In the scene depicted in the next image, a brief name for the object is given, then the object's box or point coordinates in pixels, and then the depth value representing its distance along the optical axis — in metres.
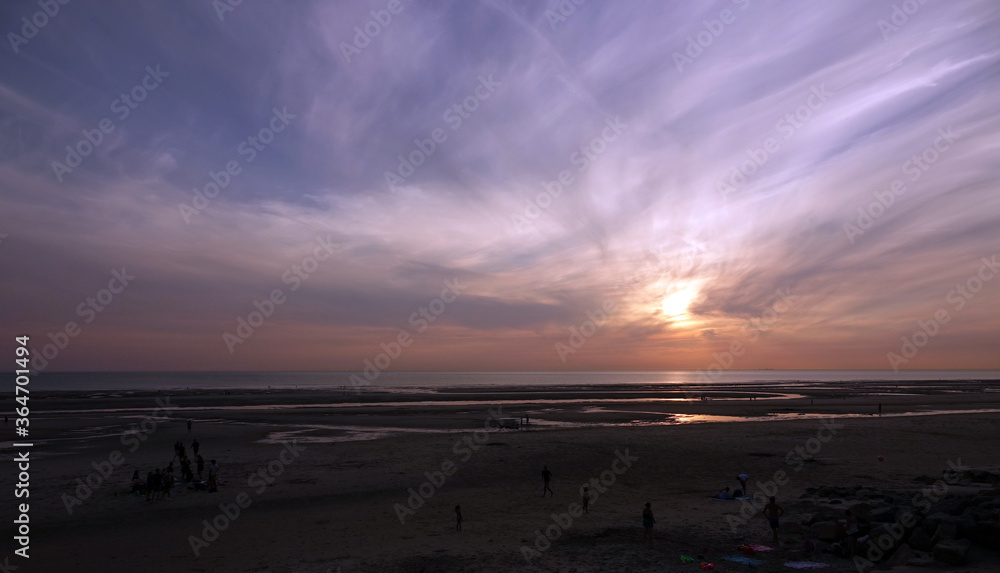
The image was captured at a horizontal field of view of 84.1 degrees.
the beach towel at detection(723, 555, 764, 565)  17.35
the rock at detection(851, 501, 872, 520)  19.39
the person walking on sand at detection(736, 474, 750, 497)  25.69
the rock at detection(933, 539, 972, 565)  15.34
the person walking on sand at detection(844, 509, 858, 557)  17.36
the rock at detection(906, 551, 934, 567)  15.93
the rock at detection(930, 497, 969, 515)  18.16
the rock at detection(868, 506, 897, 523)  19.06
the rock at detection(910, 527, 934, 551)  16.73
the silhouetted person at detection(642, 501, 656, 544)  19.36
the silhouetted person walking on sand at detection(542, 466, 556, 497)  26.59
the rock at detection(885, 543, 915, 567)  16.25
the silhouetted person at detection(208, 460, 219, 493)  27.98
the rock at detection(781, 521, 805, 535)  20.04
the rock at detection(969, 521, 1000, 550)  15.82
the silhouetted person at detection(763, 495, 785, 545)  19.03
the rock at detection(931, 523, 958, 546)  16.44
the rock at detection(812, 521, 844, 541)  18.42
